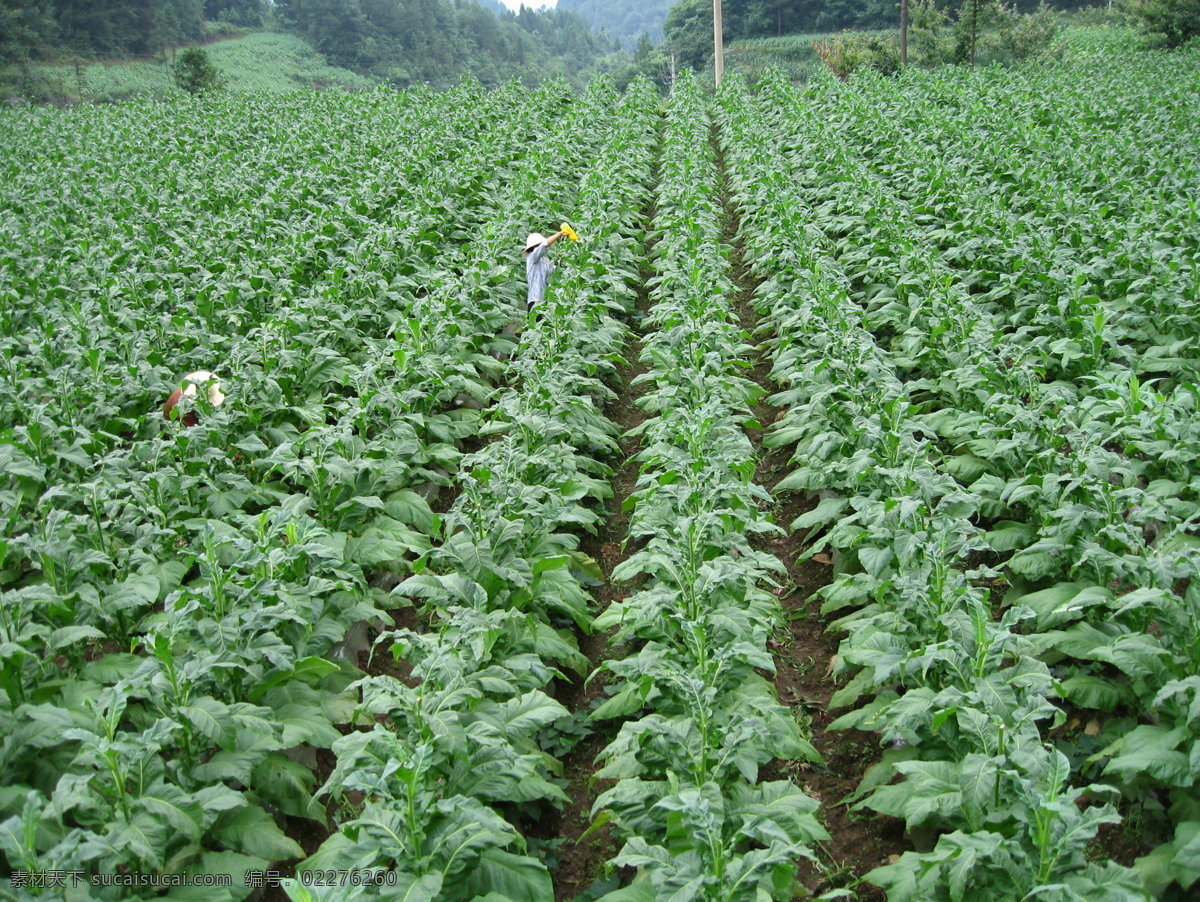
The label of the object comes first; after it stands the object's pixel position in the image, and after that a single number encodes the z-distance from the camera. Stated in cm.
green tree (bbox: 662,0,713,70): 5306
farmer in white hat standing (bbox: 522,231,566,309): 1068
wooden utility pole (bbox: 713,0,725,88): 2895
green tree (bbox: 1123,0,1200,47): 3138
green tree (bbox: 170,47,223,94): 3612
